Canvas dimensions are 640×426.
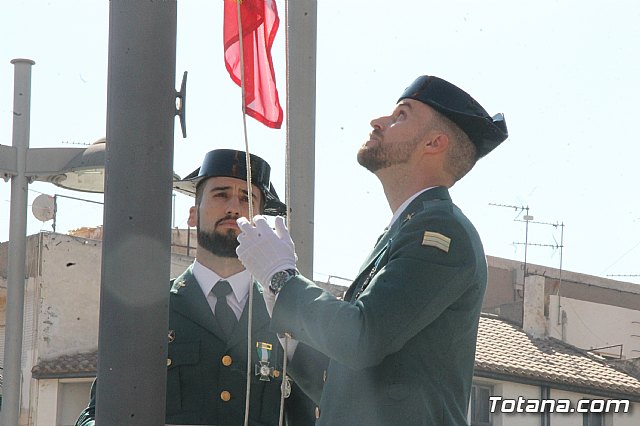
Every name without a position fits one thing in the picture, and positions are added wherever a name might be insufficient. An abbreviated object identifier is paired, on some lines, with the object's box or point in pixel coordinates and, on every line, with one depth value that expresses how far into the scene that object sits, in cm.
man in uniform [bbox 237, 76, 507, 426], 509
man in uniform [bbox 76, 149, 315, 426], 708
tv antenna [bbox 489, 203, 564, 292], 5822
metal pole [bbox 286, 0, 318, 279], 879
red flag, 668
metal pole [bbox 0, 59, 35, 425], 1279
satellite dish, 4356
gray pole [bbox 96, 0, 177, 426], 515
